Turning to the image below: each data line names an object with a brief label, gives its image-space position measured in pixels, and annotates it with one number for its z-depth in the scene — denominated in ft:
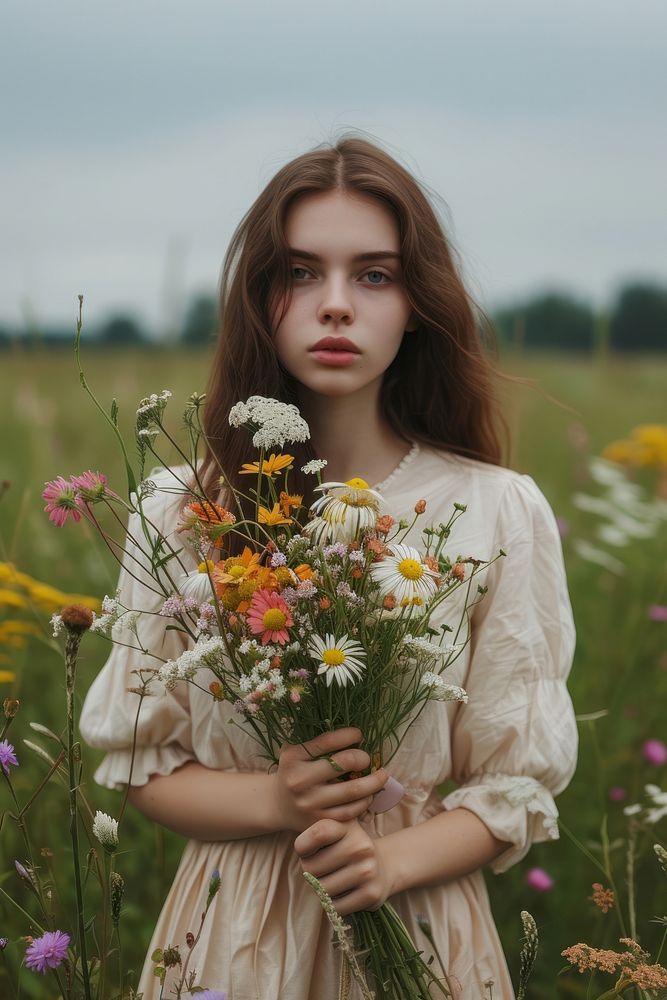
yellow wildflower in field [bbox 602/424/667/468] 10.84
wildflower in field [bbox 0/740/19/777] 4.25
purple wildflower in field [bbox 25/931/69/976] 4.05
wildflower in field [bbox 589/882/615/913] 4.77
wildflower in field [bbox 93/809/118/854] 3.87
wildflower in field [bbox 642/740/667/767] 7.39
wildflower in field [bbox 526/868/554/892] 6.70
